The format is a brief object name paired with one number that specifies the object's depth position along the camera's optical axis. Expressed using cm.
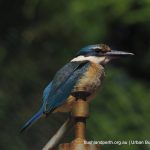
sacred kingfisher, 622
